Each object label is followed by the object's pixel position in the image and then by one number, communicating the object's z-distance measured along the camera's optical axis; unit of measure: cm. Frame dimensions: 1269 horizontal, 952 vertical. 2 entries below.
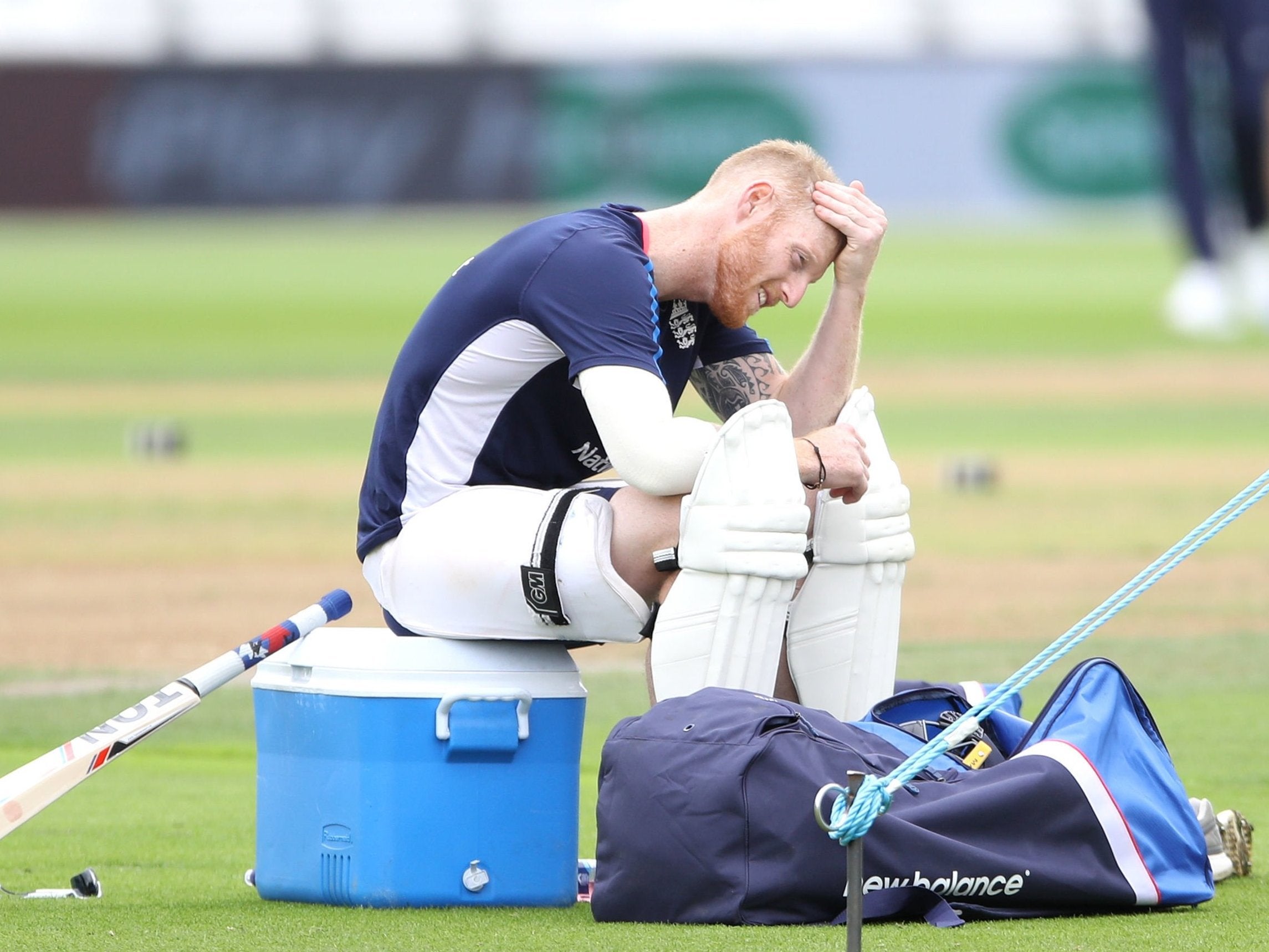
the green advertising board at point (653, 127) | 9294
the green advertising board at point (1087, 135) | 9437
